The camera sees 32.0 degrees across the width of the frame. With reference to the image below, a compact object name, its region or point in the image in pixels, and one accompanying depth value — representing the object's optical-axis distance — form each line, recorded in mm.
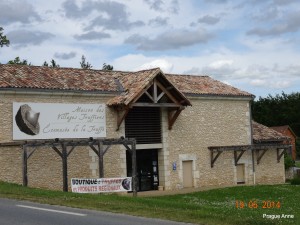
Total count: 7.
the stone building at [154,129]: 24281
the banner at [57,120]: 23922
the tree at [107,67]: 65625
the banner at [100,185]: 20031
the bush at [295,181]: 33384
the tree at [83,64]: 65738
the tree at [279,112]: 74812
